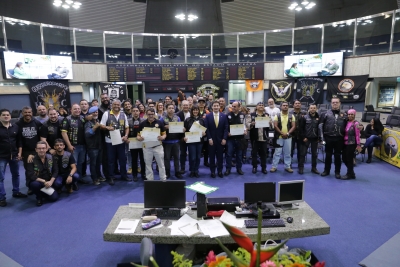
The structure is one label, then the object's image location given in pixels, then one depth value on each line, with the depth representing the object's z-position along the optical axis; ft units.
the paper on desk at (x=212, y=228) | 8.99
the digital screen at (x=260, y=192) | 10.61
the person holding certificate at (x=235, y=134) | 19.54
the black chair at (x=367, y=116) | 29.90
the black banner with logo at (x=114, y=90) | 35.88
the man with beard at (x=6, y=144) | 15.48
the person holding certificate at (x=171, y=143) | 19.18
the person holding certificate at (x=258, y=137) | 20.08
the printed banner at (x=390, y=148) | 22.27
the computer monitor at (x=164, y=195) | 10.46
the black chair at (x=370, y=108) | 32.88
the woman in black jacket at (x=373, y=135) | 23.24
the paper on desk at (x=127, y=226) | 9.14
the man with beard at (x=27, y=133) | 16.37
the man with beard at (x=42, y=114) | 18.71
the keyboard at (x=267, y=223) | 9.44
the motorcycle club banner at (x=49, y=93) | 31.68
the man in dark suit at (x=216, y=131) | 19.20
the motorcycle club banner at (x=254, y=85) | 39.65
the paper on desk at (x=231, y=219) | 9.58
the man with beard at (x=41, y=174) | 15.29
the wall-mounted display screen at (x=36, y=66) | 29.66
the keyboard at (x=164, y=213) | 10.14
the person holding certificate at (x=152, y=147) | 17.70
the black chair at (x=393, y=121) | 26.48
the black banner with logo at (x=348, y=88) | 33.76
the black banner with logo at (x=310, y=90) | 36.70
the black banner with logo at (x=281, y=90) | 38.50
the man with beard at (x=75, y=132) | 17.40
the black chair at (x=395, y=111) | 29.55
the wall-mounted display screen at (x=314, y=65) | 35.15
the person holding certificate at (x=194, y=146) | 19.43
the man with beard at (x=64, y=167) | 16.35
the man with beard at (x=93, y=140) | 17.75
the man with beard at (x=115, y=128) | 17.84
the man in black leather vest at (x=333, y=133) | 18.83
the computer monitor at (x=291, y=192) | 10.80
